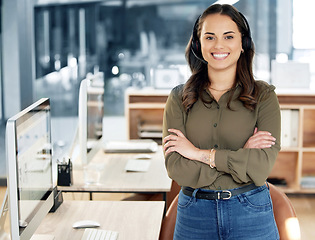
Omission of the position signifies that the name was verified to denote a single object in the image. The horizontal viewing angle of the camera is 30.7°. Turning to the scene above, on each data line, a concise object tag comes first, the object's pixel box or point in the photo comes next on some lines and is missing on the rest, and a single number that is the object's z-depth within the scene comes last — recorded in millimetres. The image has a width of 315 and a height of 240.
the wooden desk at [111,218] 2523
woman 2432
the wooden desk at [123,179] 3303
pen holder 3293
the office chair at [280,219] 2738
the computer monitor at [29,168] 1986
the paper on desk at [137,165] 3699
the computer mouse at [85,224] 2584
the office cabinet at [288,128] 5250
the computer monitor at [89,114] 3443
